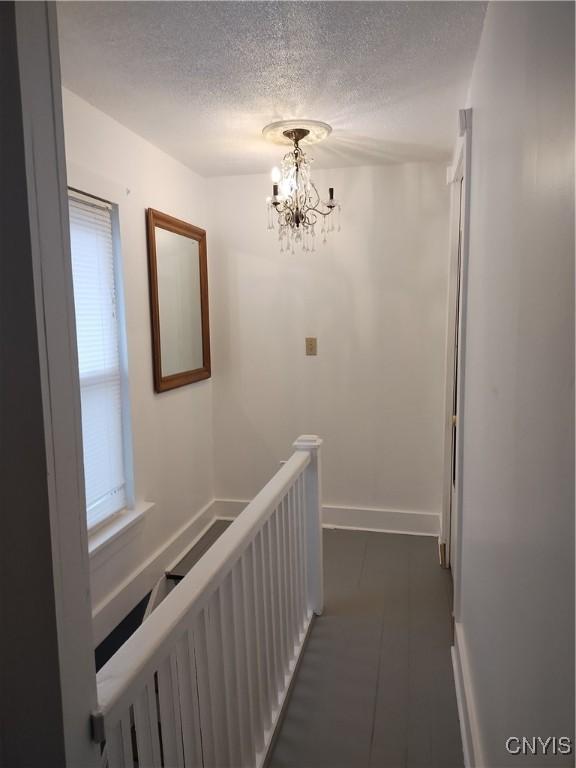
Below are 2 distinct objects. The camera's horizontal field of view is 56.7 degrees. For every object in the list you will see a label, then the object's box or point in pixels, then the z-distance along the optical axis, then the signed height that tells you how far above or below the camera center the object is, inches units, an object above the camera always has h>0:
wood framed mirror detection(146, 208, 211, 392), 115.0 +6.2
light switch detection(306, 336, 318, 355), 142.9 -5.6
